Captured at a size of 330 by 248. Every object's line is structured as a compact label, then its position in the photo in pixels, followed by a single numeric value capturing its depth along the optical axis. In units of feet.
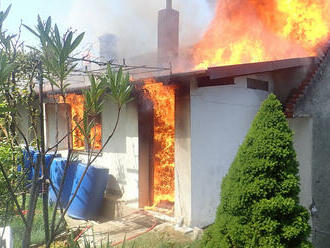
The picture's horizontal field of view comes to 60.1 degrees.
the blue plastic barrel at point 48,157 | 29.61
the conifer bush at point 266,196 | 10.69
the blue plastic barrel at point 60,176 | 26.21
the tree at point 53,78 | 9.18
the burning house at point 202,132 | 20.34
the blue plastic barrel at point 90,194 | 24.22
